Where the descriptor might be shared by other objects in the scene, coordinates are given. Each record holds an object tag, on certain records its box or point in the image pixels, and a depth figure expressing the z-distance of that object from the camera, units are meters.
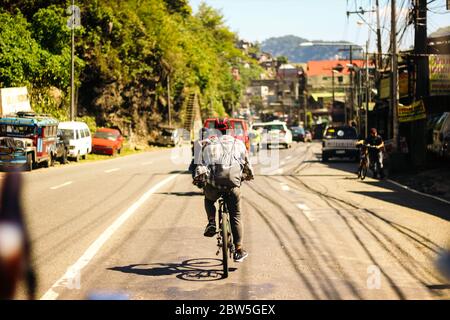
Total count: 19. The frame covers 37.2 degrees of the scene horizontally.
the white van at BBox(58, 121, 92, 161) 38.84
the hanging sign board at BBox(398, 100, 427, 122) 27.23
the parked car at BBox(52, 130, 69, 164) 35.29
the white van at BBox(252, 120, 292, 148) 51.84
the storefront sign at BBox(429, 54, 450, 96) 33.81
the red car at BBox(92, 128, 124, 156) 47.28
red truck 24.06
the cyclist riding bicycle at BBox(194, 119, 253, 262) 8.66
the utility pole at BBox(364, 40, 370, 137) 46.76
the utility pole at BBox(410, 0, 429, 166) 27.83
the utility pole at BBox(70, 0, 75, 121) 42.42
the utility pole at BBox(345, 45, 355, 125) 74.12
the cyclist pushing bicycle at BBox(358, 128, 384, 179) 25.44
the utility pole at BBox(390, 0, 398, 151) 29.08
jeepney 29.81
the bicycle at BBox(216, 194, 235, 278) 8.23
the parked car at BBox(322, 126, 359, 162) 36.72
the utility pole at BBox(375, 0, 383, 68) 46.21
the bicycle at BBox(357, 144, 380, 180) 25.23
